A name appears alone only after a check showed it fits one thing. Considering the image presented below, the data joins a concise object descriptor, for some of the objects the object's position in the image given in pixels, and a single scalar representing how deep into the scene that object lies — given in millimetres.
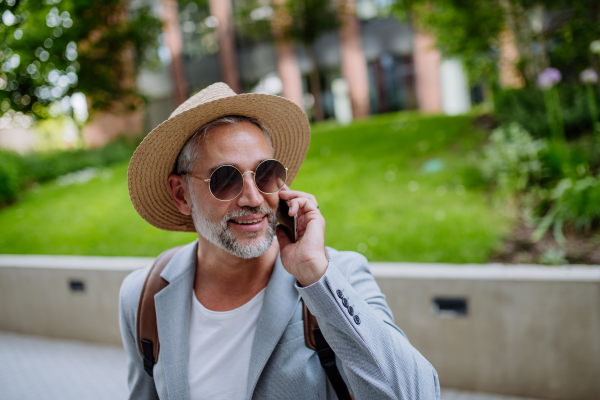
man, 1426
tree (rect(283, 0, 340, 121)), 17859
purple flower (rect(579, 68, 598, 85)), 4492
